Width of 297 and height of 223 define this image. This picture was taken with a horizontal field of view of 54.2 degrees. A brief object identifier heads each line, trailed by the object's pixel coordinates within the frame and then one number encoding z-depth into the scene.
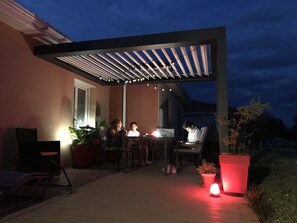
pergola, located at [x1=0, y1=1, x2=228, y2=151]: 4.77
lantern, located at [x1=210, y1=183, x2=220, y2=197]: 4.19
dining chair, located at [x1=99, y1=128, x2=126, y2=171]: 7.21
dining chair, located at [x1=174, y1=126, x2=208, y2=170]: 6.86
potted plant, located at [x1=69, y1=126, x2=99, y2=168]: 7.12
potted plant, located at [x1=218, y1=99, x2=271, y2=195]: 4.27
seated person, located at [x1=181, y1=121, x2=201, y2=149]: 6.98
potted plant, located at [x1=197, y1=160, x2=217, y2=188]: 4.72
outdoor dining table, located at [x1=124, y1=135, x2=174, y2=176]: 6.22
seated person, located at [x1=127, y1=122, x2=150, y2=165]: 7.97
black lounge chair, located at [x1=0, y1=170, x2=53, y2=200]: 3.22
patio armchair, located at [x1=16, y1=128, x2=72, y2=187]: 4.94
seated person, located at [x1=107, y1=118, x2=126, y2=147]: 7.46
